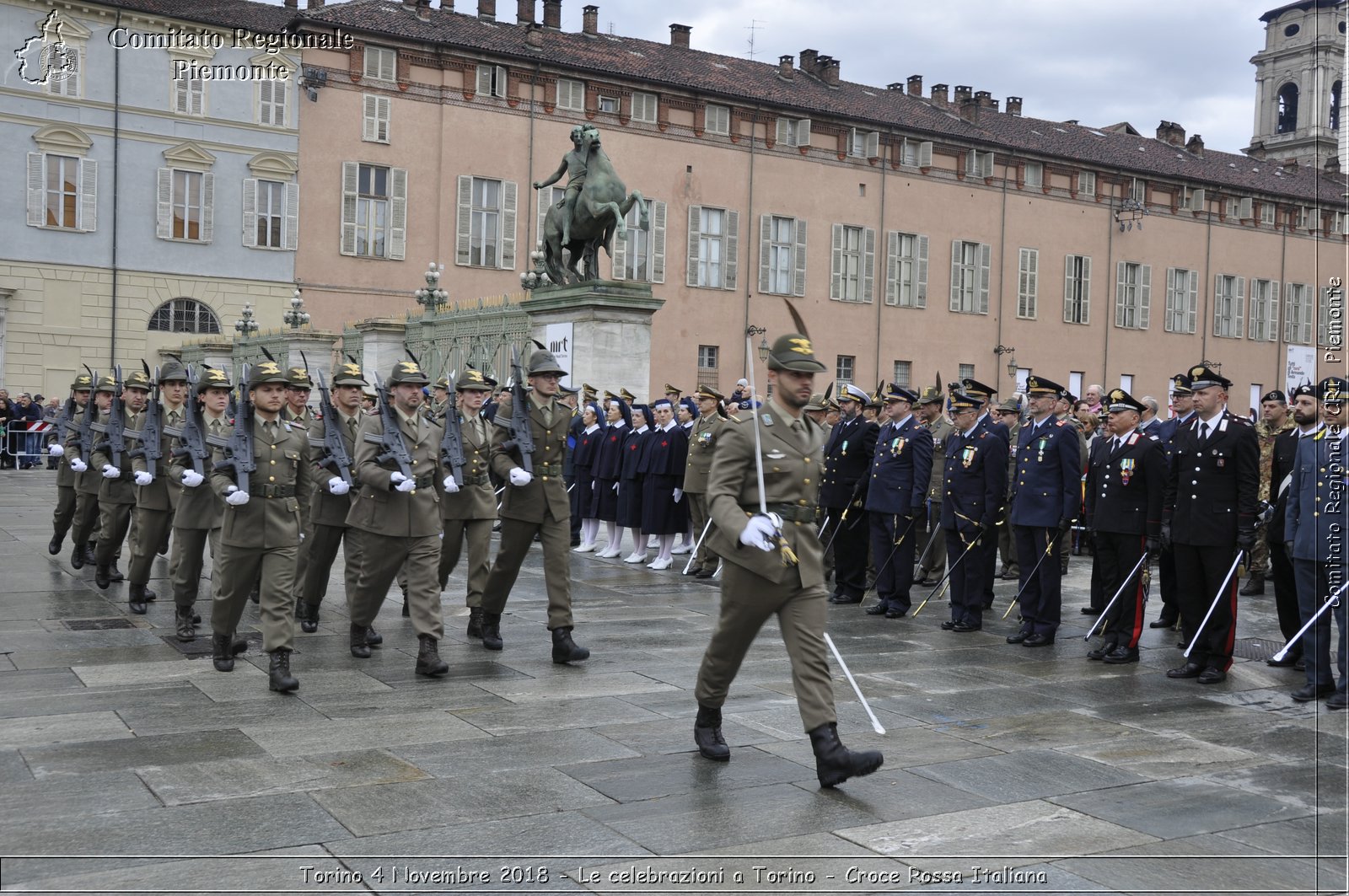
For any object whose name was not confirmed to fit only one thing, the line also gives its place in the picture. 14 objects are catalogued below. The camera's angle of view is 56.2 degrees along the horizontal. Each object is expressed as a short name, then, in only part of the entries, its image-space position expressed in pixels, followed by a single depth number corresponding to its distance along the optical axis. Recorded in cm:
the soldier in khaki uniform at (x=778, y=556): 575
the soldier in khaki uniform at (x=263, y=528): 759
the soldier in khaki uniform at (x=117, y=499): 1105
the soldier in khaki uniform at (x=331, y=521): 934
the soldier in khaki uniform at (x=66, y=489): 1252
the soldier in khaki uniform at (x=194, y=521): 887
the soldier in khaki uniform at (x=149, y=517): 992
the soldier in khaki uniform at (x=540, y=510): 830
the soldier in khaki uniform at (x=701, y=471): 1248
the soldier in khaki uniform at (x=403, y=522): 795
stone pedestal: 1681
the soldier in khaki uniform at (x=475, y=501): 932
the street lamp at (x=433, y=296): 2188
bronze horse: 1798
